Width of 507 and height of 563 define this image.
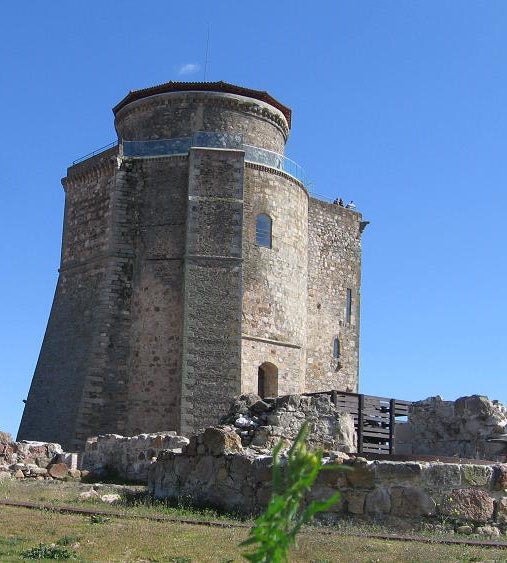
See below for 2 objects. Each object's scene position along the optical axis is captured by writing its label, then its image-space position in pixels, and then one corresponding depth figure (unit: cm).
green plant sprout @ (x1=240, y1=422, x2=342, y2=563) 406
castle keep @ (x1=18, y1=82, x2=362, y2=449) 2689
